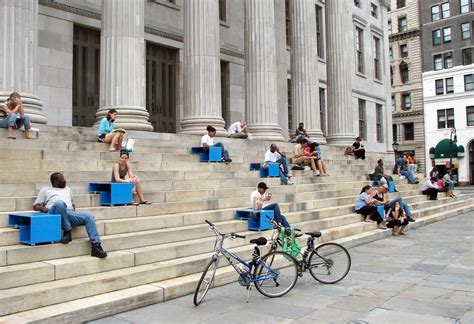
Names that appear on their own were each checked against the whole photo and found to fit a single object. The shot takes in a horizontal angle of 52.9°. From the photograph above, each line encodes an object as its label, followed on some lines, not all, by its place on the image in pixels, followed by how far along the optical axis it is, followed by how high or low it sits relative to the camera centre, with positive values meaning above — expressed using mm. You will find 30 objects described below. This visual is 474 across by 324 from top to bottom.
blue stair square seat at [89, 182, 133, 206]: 9453 -191
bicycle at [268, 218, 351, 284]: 8641 -1474
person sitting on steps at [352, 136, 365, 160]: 24047 +1447
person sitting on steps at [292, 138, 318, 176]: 18188 +855
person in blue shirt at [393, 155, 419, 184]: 25047 +370
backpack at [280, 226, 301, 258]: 8602 -1184
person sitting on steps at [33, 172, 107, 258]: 7680 -458
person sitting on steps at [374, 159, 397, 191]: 20552 +236
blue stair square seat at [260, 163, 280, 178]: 15414 +304
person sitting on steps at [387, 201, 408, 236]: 15211 -1338
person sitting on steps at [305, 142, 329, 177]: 18219 +972
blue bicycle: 7438 -1486
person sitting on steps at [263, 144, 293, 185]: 15879 +737
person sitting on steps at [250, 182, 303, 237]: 11000 -531
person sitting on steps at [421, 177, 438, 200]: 23047 -602
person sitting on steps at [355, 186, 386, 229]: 15414 -931
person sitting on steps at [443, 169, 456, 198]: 25922 -476
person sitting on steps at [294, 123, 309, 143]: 19516 +2007
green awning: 56375 +3302
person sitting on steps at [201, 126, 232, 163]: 14586 +1263
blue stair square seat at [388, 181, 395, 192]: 20453 -337
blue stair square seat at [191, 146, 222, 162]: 14539 +828
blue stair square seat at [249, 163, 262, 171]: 15933 +482
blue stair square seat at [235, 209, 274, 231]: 10930 -875
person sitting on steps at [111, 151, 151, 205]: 9945 +161
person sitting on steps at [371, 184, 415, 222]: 16281 -607
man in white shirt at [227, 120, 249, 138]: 18570 +2023
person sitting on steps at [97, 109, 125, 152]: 12500 +1351
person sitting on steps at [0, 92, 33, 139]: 10786 +1574
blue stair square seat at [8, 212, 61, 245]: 7295 -676
